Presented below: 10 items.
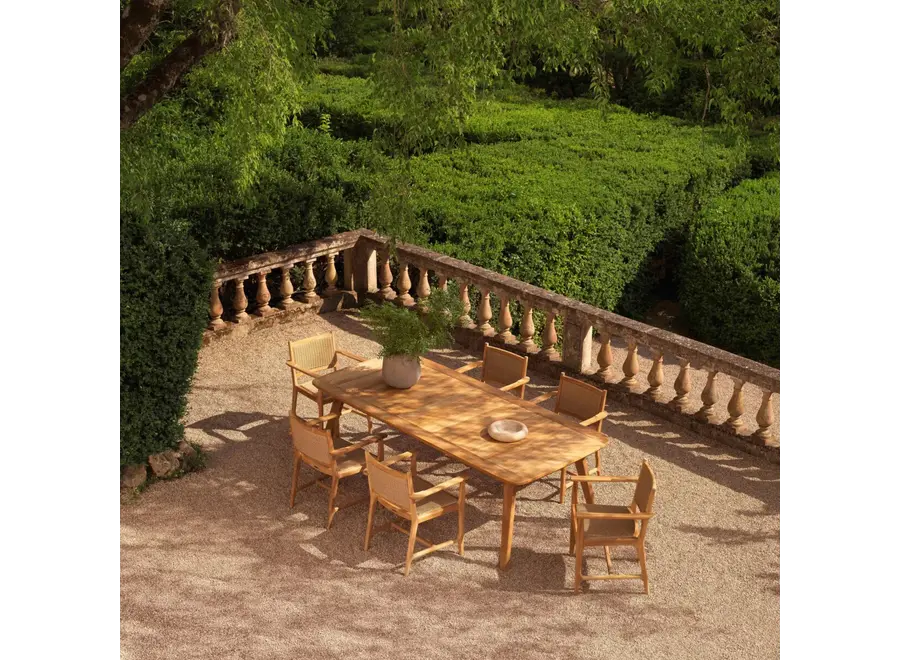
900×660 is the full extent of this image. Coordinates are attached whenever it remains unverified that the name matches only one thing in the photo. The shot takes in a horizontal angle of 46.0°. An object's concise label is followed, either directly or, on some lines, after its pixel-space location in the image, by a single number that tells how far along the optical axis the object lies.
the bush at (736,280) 13.12
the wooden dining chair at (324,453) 8.16
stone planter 8.91
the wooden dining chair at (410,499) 7.56
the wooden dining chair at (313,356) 9.72
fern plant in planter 8.75
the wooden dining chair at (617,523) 7.41
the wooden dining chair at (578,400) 8.91
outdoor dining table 7.84
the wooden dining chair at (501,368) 9.65
